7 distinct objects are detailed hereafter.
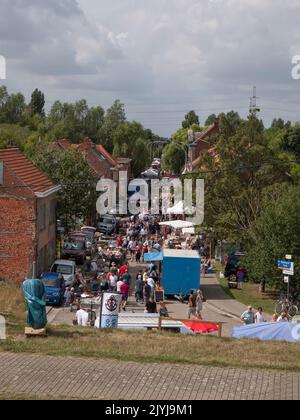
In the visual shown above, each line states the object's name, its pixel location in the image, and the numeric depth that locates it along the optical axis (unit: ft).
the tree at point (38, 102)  509.76
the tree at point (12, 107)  444.96
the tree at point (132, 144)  358.02
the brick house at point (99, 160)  266.16
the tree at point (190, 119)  604.49
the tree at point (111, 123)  380.99
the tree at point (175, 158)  386.52
